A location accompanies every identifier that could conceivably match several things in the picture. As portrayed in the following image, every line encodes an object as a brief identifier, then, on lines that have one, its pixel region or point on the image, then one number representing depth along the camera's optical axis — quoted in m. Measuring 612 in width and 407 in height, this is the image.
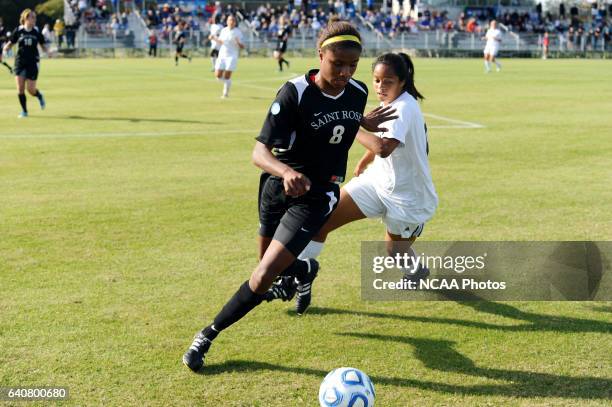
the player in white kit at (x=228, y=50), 23.58
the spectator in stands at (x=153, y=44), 54.19
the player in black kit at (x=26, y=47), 18.23
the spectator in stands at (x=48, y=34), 56.50
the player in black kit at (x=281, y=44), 37.22
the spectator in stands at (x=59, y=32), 54.78
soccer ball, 4.20
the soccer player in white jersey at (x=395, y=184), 5.87
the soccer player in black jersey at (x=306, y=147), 4.84
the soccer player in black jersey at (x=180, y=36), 45.74
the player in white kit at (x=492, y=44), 38.03
